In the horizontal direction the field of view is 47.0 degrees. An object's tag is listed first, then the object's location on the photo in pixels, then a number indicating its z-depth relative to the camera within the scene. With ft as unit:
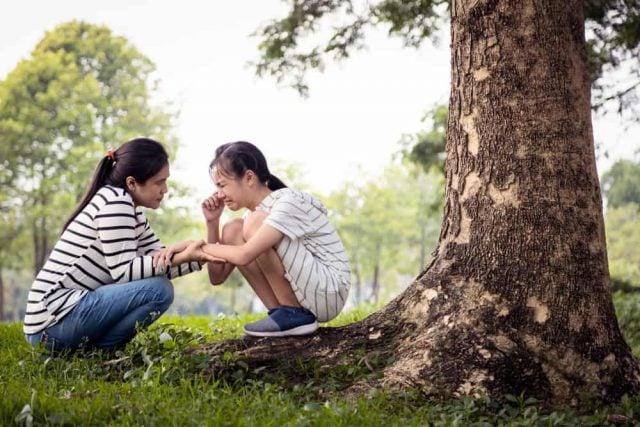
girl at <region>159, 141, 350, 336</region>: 13.08
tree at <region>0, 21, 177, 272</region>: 66.23
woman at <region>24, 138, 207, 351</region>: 13.44
